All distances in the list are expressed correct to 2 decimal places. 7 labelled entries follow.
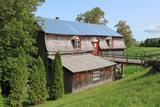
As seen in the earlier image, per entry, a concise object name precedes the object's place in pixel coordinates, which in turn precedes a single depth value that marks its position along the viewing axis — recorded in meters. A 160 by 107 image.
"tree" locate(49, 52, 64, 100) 13.95
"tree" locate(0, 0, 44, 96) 14.75
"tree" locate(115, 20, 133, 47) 44.17
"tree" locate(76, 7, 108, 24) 37.66
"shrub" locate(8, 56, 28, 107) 12.30
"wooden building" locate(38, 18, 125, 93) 16.35
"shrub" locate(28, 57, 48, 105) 12.98
